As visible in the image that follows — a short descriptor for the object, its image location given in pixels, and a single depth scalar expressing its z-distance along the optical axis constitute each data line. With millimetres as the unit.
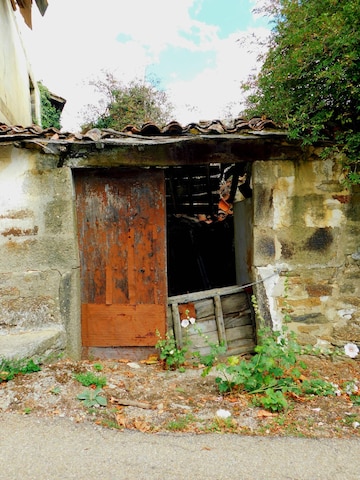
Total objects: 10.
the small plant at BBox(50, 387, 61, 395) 3081
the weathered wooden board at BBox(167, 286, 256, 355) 4402
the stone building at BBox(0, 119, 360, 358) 3836
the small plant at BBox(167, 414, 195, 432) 2721
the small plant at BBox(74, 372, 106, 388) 3320
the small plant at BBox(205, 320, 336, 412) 3128
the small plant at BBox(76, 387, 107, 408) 2975
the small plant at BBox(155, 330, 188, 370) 3930
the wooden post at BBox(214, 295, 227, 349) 4398
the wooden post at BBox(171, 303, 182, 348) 4352
